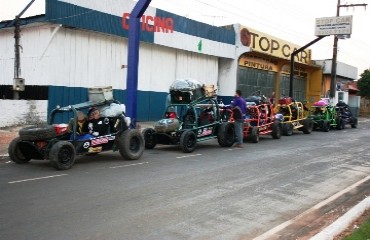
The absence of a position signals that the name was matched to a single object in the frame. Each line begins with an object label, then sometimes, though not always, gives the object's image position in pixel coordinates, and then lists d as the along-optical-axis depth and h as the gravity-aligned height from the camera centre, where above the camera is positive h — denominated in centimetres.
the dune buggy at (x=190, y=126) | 1335 -85
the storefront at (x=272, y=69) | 2979 +267
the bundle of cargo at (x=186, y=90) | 1424 +27
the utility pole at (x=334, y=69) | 3306 +264
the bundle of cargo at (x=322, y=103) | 2486 +6
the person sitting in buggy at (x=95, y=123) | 1085 -69
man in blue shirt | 1498 -44
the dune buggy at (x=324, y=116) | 2470 -65
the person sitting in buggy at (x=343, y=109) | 2784 -24
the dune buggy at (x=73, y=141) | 965 -108
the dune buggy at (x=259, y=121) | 1697 -77
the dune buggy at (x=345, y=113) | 2736 -49
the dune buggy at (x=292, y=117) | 2101 -68
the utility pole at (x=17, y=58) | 1693 +135
